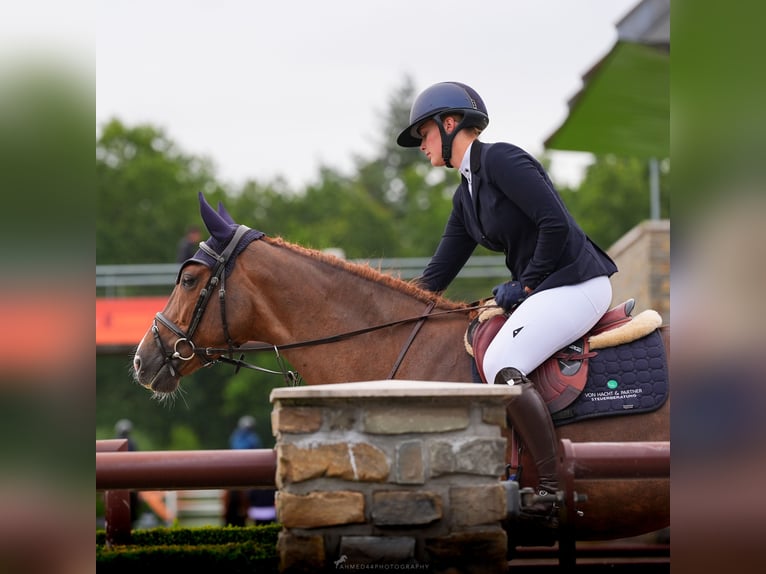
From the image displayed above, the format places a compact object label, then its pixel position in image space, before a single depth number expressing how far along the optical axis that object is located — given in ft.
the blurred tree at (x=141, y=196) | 159.84
